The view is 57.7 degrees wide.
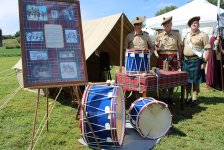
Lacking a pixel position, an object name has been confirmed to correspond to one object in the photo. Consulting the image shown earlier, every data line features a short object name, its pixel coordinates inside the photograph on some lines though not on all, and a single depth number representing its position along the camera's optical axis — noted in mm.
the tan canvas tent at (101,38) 4024
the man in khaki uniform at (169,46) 4005
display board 2141
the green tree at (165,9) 52915
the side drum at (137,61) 3264
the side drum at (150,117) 2906
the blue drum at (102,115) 2501
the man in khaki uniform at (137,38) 3878
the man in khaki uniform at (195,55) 4098
